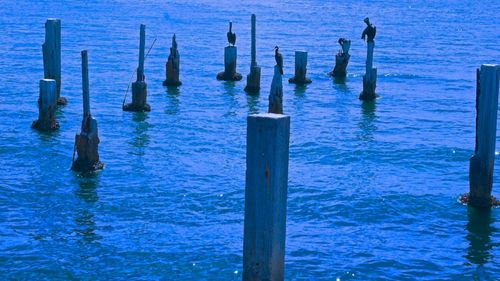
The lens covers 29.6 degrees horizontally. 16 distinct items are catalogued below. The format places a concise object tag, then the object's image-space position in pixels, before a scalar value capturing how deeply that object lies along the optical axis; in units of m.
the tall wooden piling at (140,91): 27.41
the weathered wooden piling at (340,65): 37.06
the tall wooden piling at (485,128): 16.41
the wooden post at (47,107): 23.16
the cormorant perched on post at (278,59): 26.29
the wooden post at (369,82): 30.66
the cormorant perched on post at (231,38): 33.94
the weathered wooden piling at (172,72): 32.91
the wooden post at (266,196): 9.65
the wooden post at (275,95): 26.78
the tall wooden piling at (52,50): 26.77
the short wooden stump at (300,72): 34.06
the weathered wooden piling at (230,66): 33.99
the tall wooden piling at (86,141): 19.81
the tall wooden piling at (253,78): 32.28
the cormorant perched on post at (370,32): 30.44
